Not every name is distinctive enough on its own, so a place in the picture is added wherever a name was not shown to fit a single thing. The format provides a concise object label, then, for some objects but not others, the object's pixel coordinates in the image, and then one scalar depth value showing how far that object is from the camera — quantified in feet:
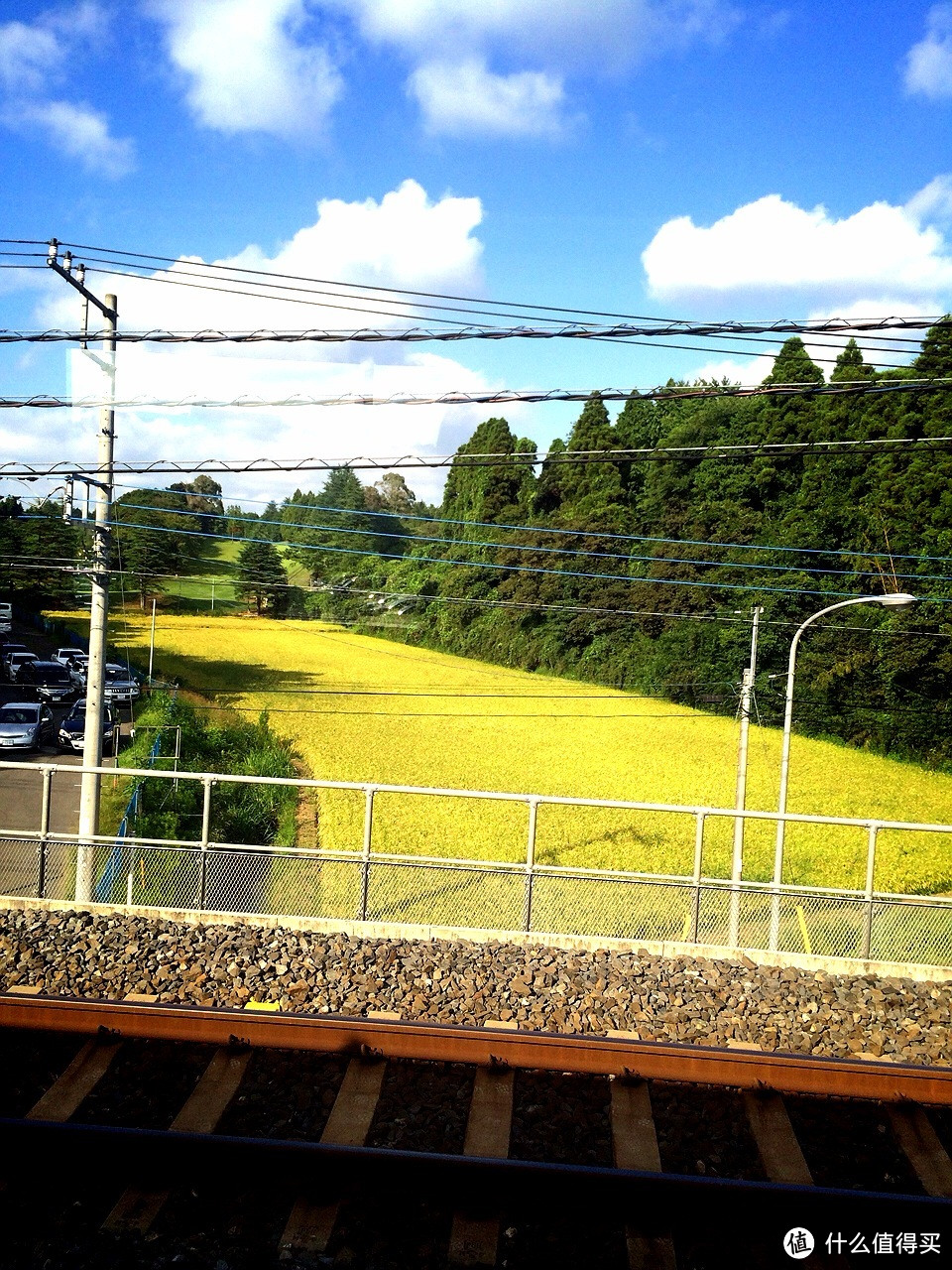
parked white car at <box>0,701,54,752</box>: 84.17
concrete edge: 25.90
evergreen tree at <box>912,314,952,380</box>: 114.73
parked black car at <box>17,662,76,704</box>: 106.83
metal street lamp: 30.91
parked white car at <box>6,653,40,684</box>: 115.24
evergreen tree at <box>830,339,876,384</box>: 128.70
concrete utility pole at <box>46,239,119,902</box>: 37.24
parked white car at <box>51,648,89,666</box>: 127.03
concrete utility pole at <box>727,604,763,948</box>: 45.95
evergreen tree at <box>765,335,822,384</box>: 135.03
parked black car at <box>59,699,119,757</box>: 86.12
